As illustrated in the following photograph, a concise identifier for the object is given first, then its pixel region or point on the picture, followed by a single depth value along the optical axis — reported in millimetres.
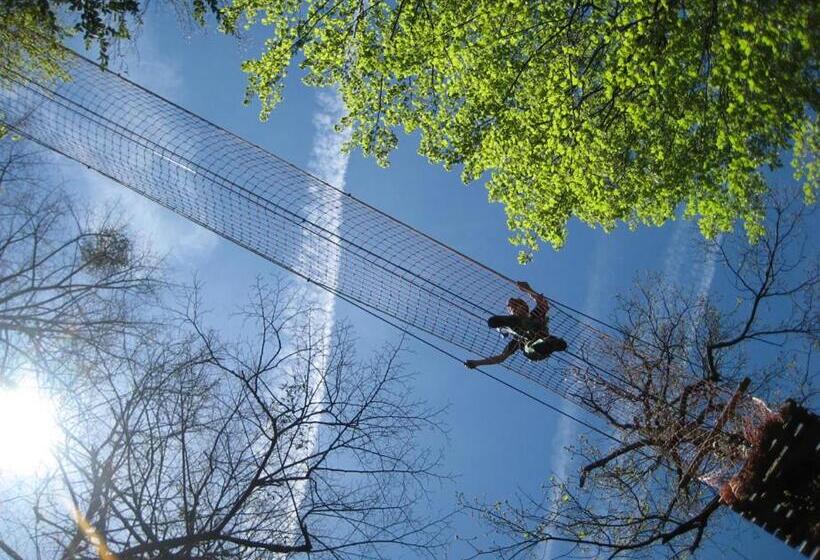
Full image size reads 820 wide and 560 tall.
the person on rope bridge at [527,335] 6500
